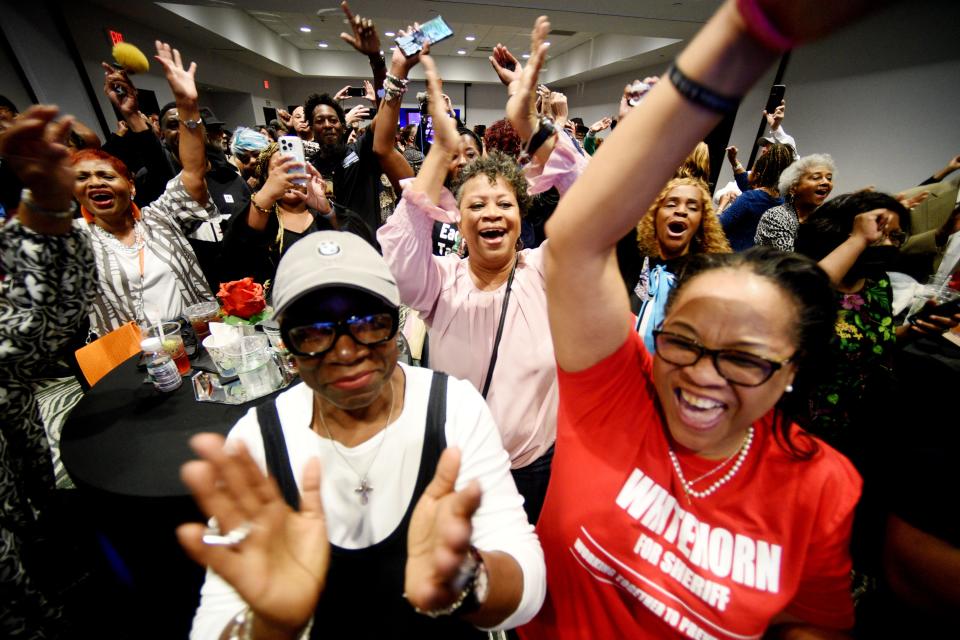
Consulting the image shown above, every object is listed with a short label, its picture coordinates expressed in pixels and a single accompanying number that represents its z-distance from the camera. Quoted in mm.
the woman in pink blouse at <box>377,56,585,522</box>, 1509
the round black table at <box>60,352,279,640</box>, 1353
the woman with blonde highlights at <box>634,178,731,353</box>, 2043
